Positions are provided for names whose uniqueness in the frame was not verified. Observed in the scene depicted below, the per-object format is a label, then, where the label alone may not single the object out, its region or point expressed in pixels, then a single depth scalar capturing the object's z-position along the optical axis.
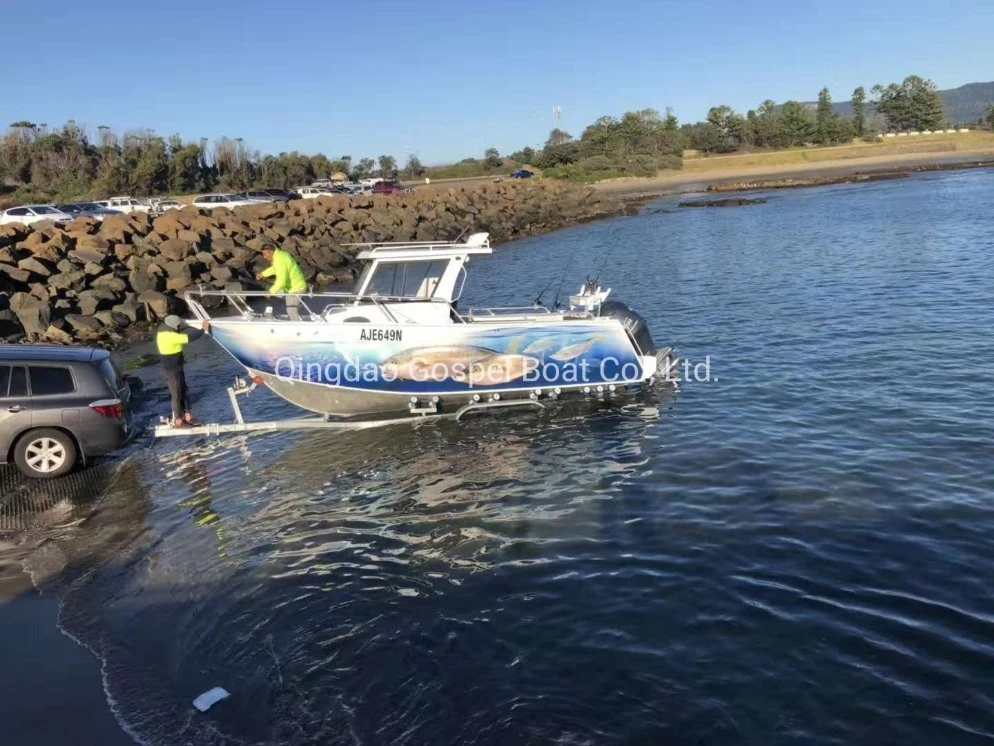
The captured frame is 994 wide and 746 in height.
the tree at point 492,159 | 106.00
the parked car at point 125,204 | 46.53
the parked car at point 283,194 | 57.95
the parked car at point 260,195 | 53.94
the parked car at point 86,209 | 43.16
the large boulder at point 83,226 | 28.67
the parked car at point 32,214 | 37.75
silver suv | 11.06
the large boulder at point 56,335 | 20.16
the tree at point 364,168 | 110.30
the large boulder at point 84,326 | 21.20
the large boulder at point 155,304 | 23.69
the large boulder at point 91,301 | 22.45
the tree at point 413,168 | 111.75
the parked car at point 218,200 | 50.47
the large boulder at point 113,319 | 22.17
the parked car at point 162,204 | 45.49
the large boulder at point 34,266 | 23.30
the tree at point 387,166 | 108.81
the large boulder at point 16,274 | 22.62
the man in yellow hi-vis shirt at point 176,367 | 12.69
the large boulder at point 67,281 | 23.12
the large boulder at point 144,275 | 24.73
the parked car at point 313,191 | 63.31
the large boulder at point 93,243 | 26.28
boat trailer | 12.55
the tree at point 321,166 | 89.25
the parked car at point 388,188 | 65.56
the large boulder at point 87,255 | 24.91
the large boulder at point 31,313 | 20.00
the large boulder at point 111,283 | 24.14
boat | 12.81
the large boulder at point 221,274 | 26.84
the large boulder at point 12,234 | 25.70
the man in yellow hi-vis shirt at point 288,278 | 13.16
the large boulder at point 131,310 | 23.03
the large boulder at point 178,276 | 25.50
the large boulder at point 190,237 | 29.68
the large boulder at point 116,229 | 28.45
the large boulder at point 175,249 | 27.44
